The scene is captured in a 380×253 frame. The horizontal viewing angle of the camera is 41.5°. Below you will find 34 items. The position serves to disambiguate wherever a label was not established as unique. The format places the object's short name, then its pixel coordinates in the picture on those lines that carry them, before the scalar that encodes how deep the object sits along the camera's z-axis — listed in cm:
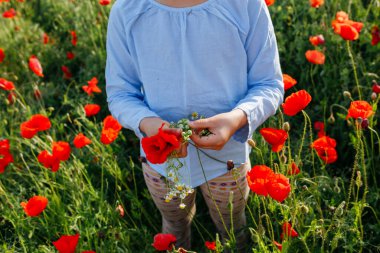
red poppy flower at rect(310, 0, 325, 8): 214
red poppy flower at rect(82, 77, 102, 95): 216
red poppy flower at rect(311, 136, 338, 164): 153
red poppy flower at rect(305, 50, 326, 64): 199
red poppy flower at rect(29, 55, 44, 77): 221
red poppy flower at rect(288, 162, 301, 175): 141
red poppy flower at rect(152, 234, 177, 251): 144
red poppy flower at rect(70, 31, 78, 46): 275
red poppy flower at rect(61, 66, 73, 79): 271
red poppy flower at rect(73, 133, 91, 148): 173
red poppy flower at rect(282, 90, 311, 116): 130
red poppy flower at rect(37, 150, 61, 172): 165
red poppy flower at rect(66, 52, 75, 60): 275
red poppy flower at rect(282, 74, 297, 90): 165
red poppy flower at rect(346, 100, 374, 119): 139
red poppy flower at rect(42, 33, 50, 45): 283
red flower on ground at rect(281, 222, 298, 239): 131
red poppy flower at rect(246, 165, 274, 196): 117
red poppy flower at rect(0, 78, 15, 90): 206
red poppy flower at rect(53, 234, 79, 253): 146
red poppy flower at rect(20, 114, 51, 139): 174
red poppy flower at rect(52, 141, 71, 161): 167
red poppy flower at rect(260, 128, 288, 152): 126
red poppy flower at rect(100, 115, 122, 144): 169
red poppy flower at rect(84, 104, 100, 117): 196
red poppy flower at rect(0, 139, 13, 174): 179
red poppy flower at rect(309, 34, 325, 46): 204
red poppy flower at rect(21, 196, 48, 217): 159
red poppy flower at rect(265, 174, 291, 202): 114
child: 125
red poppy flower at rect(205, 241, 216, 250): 145
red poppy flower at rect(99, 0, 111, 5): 231
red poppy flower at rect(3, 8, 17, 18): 262
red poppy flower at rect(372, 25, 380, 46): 216
